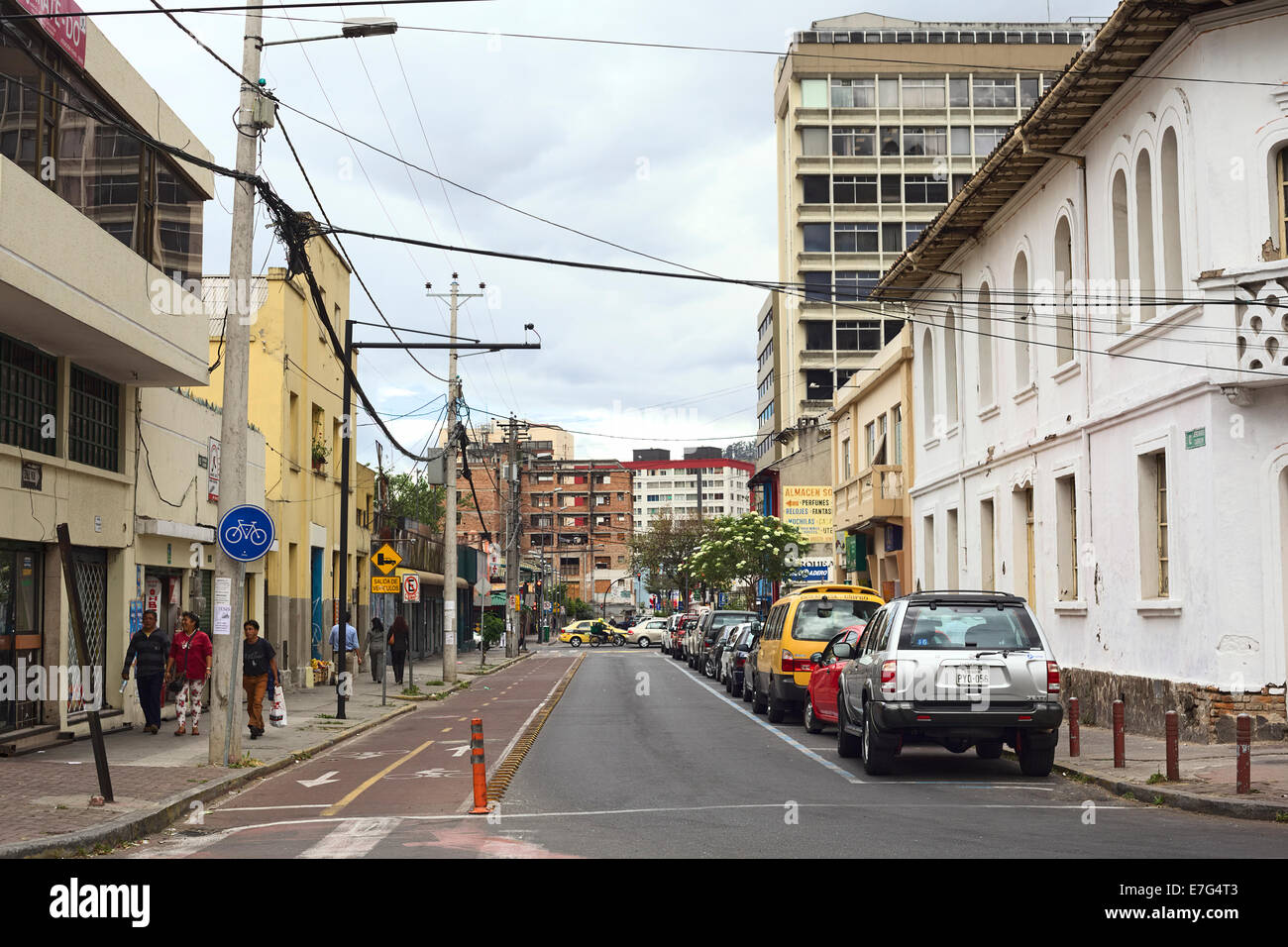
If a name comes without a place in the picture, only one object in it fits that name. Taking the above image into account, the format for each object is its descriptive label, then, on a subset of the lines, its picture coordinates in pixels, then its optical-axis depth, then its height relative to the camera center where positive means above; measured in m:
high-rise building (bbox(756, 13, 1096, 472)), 77.62 +24.88
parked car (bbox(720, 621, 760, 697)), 30.95 -1.75
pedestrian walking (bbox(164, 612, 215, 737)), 20.70 -1.17
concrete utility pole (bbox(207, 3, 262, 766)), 16.58 +1.76
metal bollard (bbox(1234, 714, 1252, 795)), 12.40 -1.57
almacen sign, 47.72 +2.36
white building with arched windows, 17.36 +3.06
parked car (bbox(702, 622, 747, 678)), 37.20 -2.06
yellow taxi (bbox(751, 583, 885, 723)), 22.05 -0.79
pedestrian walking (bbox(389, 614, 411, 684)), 35.94 -1.49
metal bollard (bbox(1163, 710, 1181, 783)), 13.37 -1.64
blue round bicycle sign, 16.33 +0.58
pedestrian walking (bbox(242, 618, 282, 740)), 20.34 -1.23
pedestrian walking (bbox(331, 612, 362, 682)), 33.51 -1.53
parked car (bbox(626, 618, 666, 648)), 82.31 -3.15
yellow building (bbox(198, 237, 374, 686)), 32.62 +3.62
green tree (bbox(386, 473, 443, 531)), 103.56 +6.24
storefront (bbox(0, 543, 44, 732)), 18.03 -0.52
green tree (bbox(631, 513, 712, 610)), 106.12 +2.58
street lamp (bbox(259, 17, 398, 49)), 16.73 +6.56
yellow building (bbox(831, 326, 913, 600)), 37.03 +2.97
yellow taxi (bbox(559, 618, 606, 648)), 86.56 -3.27
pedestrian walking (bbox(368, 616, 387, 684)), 36.47 -1.57
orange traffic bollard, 12.55 -1.66
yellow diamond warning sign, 28.59 +0.48
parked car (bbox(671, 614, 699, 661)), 54.44 -2.22
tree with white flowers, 61.22 +1.33
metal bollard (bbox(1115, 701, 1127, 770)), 14.80 -1.80
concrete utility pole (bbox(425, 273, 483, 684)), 37.38 +0.70
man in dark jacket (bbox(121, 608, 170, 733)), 20.66 -1.15
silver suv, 14.10 -1.03
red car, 19.19 -1.49
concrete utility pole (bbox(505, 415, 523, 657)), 61.72 +1.40
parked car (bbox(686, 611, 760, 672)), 41.66 -1.53
